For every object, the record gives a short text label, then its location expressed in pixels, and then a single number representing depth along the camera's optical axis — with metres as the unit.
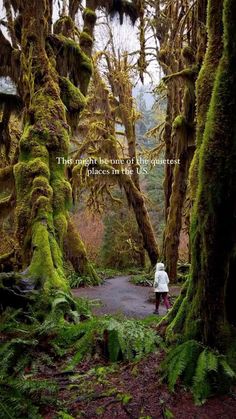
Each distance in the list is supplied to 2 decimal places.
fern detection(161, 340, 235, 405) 3.52
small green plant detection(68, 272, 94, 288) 13.93
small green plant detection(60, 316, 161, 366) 4.39
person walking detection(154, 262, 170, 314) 8.58
